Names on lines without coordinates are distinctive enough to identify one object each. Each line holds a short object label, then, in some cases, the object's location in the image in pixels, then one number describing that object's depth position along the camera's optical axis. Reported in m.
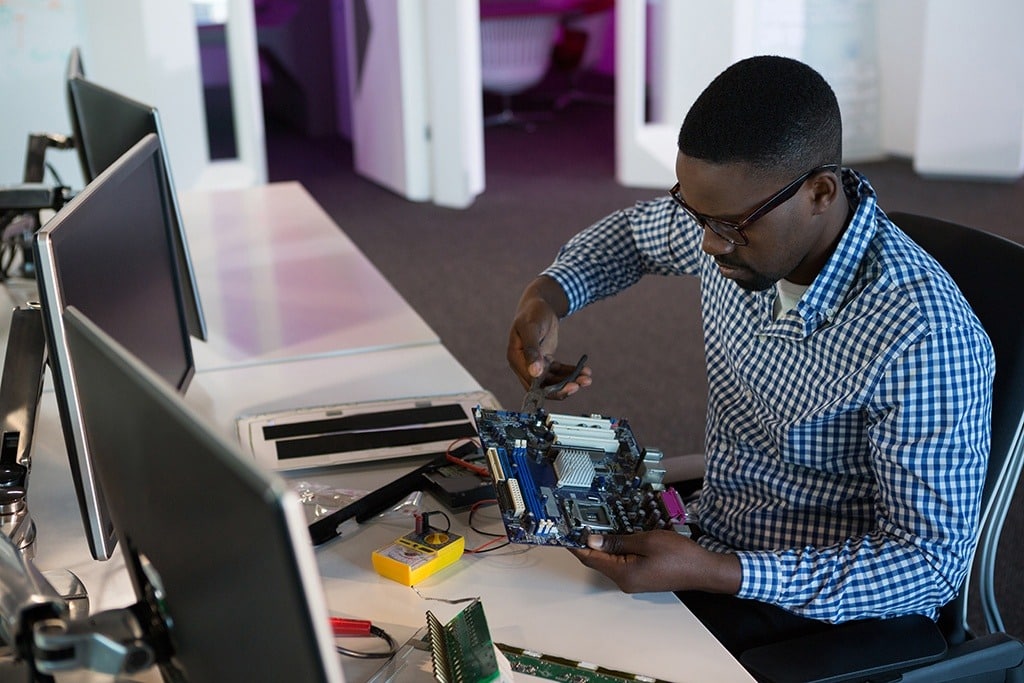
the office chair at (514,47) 7.48
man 1.25
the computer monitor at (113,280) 1.12
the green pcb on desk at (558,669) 1.13
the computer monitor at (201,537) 0.64
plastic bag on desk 1.47
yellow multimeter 1.30
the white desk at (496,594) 1.18
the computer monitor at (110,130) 1.85
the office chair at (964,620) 1.26
